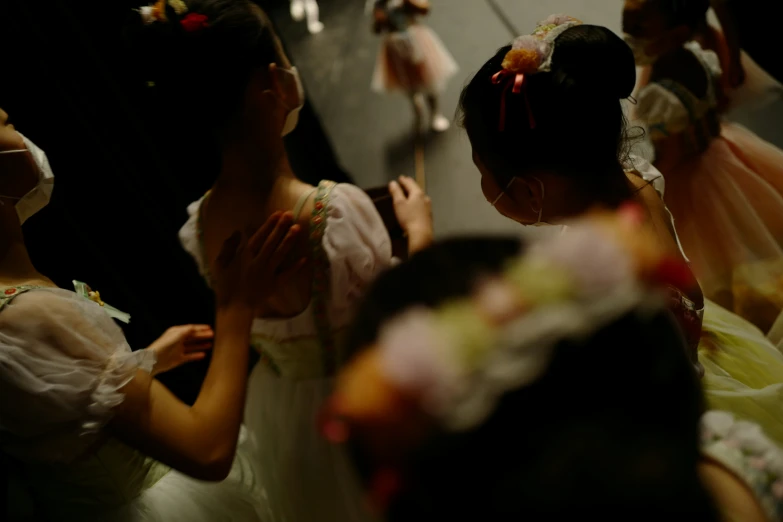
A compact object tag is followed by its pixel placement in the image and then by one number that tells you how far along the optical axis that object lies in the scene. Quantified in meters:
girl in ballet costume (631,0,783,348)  1.78
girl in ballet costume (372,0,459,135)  2.72
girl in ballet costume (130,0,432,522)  1.22
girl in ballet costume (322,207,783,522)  0.48
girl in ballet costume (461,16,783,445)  1.10
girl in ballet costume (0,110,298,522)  1.00
